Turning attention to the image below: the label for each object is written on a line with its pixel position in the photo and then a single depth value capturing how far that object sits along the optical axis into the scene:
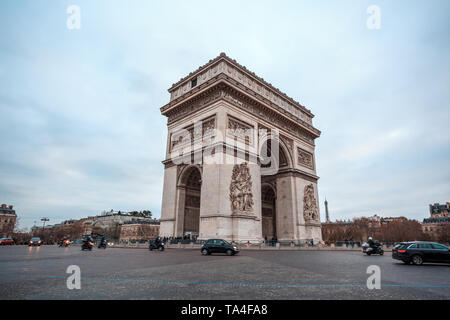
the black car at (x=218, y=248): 14.92
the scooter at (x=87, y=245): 20.44
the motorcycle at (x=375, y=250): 16.37
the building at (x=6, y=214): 85.11
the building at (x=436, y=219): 83.31
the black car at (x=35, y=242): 32.05
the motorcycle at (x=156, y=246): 18.72
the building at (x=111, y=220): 95.81
